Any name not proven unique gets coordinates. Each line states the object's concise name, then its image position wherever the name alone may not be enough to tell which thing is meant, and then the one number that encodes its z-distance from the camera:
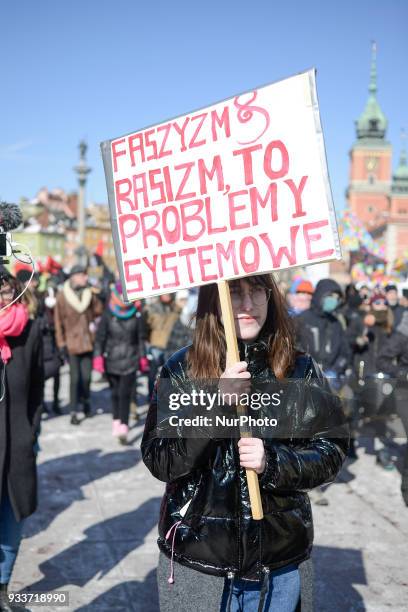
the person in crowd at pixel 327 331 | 6.65
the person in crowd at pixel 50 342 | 7.75
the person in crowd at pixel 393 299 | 9.20
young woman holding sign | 2.16
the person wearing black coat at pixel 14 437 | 3.51
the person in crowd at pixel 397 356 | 5.99
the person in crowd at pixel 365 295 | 11.05
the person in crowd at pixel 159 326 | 9.79
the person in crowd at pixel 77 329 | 8.82
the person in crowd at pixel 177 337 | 9.46
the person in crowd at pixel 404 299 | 9.54
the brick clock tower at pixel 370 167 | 119.50
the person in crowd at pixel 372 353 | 6.86
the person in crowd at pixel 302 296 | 7.07
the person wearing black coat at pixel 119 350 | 7.82
